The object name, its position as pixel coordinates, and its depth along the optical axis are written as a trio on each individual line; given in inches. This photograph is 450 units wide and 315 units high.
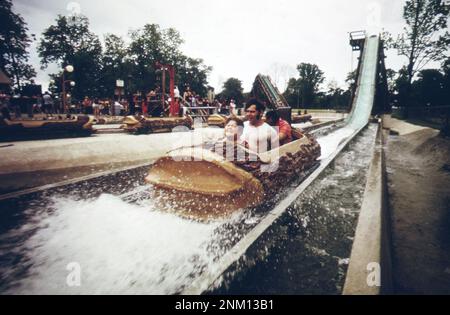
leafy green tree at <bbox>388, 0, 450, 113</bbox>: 1042.1
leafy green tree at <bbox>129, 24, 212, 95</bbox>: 1866.4
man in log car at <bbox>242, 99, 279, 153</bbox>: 185.8
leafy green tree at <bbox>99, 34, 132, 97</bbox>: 1827.0
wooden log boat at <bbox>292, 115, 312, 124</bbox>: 827.7
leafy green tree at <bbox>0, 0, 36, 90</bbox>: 1348.4
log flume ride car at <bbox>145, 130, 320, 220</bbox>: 135.6
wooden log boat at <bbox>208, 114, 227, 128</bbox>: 591.2
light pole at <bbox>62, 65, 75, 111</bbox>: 716.2
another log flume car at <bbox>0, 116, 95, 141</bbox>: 317.1
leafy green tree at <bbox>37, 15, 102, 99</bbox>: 1765.5
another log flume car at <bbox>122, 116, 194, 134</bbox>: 460.1
